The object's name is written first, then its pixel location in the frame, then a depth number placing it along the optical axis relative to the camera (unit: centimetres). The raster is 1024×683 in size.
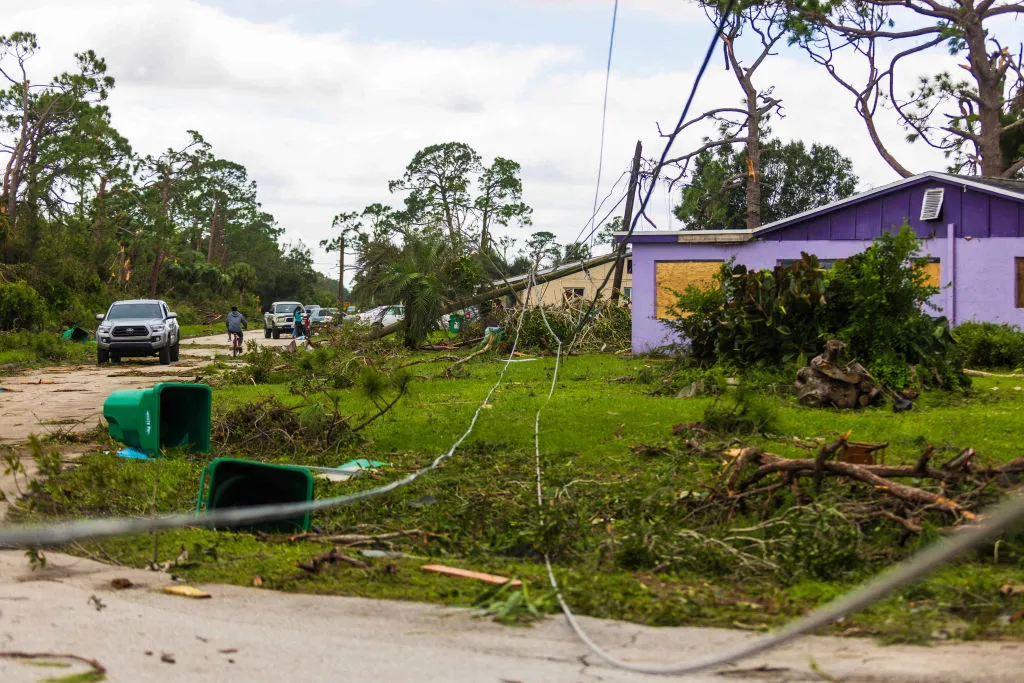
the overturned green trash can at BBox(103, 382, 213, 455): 1023
